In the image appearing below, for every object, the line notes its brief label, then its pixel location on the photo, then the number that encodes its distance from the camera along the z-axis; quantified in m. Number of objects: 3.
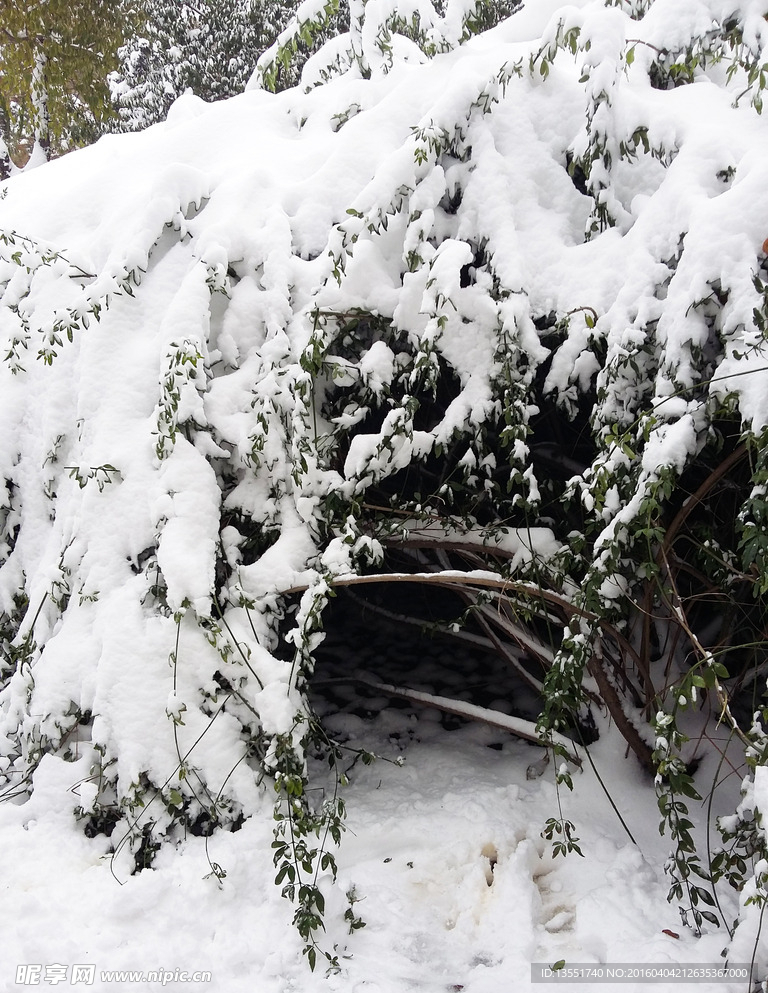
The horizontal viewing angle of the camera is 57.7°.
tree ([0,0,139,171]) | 8.77
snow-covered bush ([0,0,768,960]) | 1.89
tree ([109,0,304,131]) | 12.06
